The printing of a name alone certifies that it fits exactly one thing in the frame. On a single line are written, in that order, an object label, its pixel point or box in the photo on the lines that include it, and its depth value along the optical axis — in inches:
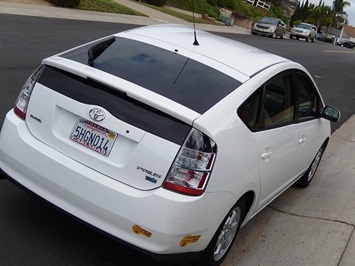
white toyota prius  121.4
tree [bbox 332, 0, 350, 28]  3730.3
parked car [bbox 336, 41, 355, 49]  2913.4
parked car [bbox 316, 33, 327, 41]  2674.7
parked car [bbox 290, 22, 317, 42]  1822.1
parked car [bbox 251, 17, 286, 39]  1485.0
